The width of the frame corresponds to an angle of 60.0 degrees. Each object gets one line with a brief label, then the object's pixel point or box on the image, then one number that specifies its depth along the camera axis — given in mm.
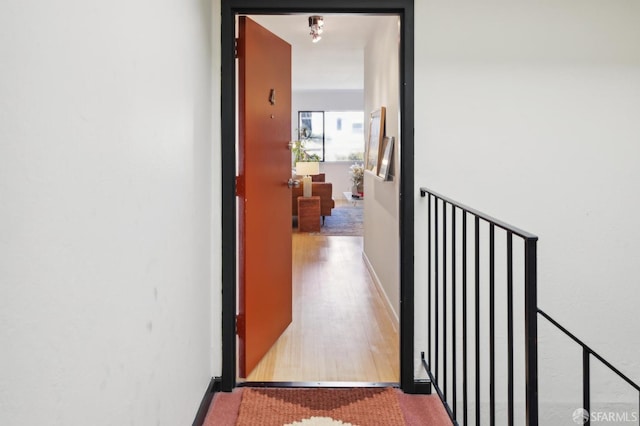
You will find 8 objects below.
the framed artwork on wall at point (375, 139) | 4361
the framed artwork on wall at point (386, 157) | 3919
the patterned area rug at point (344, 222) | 7812
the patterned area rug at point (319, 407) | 2324
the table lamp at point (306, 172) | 7912
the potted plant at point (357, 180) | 10609
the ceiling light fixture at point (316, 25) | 4375
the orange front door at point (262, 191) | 2775
